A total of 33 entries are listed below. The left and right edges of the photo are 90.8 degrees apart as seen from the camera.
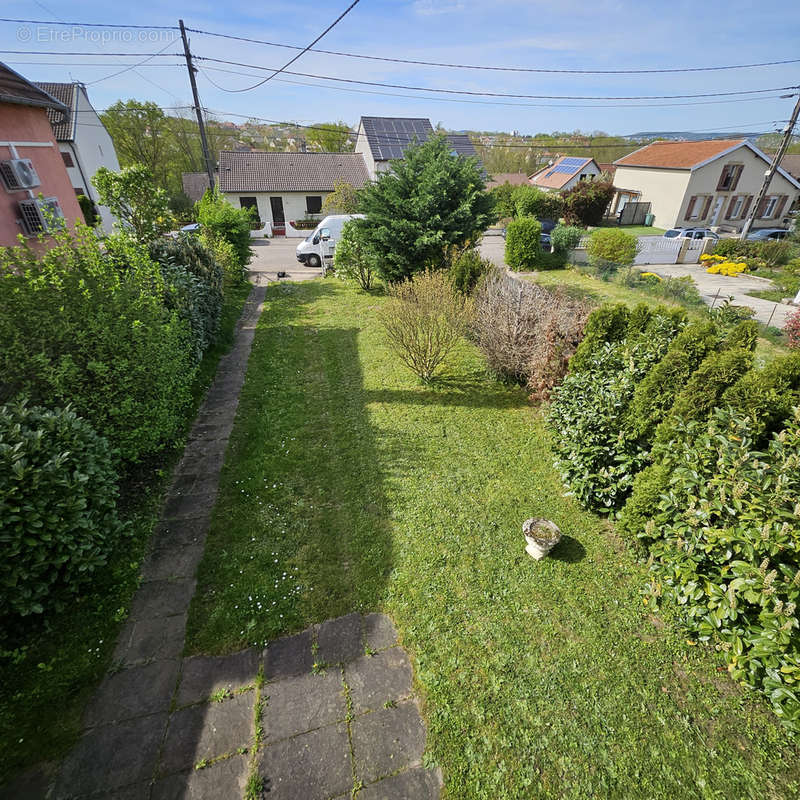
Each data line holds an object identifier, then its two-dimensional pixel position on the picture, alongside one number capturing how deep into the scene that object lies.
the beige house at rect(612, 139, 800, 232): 30.09
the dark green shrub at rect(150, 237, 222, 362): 7.45
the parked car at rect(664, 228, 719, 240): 22.70
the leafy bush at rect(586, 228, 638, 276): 17.02
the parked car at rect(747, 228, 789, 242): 23.82
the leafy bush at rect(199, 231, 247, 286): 13.38
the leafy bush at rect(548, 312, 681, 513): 4.68
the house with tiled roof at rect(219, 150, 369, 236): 29.05
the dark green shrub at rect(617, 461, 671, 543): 3.97
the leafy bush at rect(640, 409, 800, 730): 2.78
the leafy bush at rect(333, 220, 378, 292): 13.55
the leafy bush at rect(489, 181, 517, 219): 31.17
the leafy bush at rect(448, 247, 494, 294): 10.79
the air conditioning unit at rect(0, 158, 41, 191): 10.38
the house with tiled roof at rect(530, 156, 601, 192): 38.69
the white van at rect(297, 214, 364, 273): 17.47
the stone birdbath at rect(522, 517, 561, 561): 4.22
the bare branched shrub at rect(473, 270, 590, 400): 6.80
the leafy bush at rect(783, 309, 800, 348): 8.57
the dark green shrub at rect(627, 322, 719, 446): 4.25
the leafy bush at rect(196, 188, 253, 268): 14.54
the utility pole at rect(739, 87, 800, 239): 19.05
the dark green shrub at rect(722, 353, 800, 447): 3.52
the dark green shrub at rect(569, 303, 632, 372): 5.80
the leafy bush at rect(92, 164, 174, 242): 11.78
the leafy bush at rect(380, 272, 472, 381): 7.52
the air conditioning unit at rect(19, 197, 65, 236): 10.83
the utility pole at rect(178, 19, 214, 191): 16.75
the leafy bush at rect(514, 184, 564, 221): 29.33
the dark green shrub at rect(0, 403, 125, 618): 3.05
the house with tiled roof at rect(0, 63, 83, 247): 10.45
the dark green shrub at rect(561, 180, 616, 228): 28.97
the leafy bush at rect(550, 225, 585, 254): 18.31
